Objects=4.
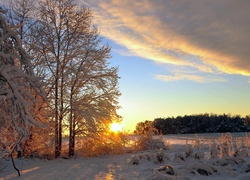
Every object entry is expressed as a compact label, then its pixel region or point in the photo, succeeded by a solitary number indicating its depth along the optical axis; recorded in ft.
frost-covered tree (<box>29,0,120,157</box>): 31.53
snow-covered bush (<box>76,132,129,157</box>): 32.41
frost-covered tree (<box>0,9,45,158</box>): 12.64
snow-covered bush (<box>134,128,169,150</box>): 37.25
